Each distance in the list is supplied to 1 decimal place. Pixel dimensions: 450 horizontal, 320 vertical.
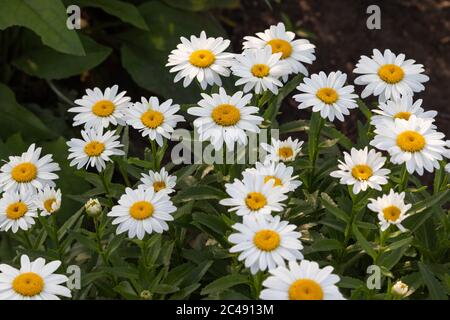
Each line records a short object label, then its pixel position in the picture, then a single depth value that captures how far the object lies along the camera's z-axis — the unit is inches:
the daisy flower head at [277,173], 37.3
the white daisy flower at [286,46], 41.8
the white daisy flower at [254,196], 35.7
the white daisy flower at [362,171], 37.6
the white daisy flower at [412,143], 36.9
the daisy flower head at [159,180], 39.4
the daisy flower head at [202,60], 40.8
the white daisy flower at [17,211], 38.4
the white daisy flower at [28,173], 39.8
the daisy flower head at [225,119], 38.1
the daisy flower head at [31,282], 35.2
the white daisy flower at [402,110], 39.3
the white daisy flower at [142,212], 36.7
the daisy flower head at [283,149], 39.5
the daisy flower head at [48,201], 38.2
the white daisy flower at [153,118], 39.4
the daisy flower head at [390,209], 36.2
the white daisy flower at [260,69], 40.1
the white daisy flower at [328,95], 39.5
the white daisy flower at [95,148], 39.3
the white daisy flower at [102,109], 40.3
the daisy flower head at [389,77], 40.7
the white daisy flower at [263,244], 34.3
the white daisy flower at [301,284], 33.2
